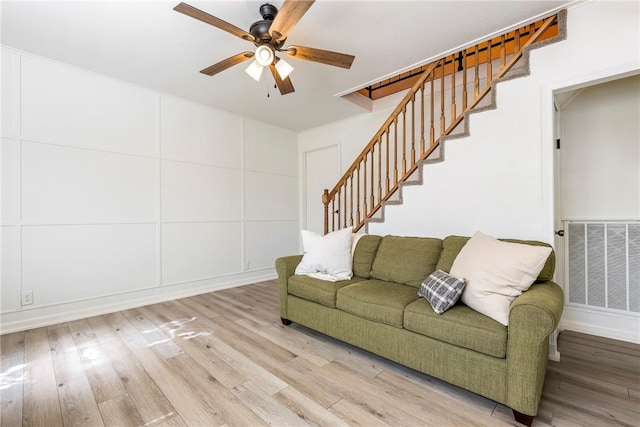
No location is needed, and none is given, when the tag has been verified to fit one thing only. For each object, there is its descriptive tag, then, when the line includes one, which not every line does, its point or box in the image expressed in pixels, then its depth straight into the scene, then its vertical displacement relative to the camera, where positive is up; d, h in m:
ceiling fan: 1.76 +1.23
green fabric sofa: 1.42 -0.69
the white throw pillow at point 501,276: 1.62 -0.38
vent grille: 2.37 -0.47
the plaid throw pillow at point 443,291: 1.74 -0.50
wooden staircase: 2.43 +1.09
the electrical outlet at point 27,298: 2.70 -0.79
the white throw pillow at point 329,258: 2.61 -0.42
